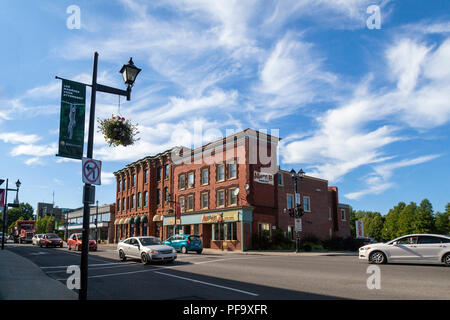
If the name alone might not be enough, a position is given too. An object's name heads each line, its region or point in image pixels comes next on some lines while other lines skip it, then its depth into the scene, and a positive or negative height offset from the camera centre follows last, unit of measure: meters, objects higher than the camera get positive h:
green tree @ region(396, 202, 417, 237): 94.19 -3.12
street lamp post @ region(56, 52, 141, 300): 7.80 +2.03
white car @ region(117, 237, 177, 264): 17.44 -2.21
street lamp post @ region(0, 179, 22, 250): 30.57 +0.52
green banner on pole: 8.24 +2.15
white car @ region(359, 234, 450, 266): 14.99 -1.85
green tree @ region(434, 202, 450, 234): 93.53 -4.13
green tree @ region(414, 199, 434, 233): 90.50 -3.26
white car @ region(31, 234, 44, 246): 38.88 -3.68
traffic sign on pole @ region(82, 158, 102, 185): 7.95 +0.87
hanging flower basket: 10.05 +2.27
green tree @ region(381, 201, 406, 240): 103.50 -4.75
